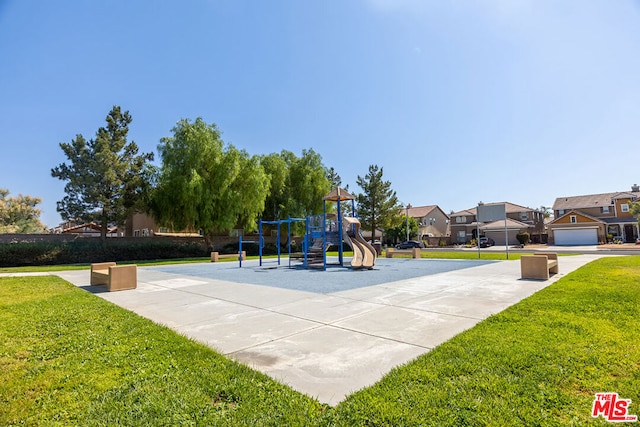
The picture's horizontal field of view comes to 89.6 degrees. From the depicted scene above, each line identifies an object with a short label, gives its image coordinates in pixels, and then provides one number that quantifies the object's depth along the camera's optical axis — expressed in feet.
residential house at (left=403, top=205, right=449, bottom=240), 179.63
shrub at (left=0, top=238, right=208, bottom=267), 65.21
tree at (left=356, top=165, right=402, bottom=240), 135.33
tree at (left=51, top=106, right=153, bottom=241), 78.89
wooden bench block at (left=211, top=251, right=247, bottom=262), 70.38
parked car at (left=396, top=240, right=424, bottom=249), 131.69
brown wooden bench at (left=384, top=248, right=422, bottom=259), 72.64
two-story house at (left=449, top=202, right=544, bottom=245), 154.81
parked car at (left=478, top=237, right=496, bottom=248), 138.92
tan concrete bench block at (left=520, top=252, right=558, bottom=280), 32.01
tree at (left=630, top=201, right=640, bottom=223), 110.79
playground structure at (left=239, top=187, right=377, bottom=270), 49.88
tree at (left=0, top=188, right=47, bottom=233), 151.33
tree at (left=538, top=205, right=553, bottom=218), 273.05
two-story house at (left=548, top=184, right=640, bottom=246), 137.08
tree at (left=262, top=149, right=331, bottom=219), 104.47
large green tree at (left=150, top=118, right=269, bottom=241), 79.66
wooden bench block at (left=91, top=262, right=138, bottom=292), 29.78
